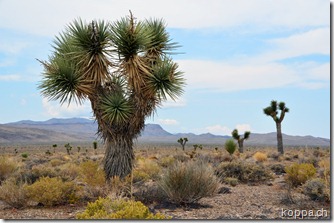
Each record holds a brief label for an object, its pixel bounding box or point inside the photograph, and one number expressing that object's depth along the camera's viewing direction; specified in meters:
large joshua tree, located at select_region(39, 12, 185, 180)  11.48
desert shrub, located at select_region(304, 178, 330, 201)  10.12
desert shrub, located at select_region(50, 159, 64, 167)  22.02
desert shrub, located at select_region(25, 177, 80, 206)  9.75
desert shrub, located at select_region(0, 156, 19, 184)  14.94
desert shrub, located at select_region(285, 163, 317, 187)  12.80
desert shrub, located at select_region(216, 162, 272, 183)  14.65
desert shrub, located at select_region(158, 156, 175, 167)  18.51
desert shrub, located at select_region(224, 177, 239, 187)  13.69
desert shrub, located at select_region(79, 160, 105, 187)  10.73
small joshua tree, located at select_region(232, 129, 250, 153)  31.38
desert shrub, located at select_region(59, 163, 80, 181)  14.49
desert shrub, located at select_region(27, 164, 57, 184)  12.81
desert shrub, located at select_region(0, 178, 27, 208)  9.86
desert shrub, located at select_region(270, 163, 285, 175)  18.05
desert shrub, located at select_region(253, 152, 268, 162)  22.80
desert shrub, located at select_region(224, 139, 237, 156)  25.34
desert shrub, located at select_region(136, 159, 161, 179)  14.51
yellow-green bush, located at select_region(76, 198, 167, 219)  6.14
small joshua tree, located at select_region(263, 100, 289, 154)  28.51
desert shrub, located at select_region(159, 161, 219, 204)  9.80
